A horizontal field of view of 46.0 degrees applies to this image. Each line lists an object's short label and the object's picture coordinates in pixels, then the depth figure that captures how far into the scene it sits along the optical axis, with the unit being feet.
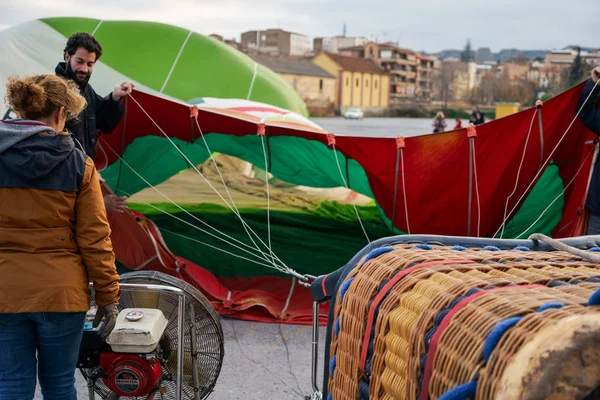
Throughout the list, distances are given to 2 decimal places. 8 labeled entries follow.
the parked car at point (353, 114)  240.73
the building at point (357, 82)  282.36
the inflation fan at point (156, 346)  10.63
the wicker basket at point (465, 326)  4.09
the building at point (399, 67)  357.82
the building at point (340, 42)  403.75
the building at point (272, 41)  314.35
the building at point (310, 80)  239.09
